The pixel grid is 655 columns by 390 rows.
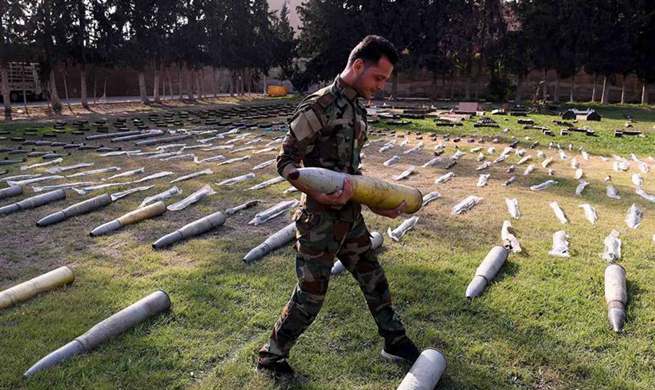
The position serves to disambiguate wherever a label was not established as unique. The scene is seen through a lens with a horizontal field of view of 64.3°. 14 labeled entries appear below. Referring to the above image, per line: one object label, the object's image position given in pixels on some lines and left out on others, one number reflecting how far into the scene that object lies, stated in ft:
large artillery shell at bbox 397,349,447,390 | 10.80
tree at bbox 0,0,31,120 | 66.33
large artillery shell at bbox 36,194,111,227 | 22.85
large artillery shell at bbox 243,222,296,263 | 18.76
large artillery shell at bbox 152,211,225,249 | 20.21
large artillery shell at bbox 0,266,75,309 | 14.88
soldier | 10.61
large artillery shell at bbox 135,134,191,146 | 49.11
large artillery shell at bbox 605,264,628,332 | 14.25
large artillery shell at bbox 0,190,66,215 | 24.72
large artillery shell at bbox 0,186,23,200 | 27.32
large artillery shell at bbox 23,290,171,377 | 12.05
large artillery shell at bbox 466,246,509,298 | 16.01
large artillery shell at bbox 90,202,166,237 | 21.76
